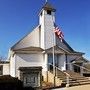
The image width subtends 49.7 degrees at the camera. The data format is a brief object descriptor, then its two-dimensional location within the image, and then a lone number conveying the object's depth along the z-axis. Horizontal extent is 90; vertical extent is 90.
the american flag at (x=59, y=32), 10.46
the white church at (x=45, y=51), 12.42
